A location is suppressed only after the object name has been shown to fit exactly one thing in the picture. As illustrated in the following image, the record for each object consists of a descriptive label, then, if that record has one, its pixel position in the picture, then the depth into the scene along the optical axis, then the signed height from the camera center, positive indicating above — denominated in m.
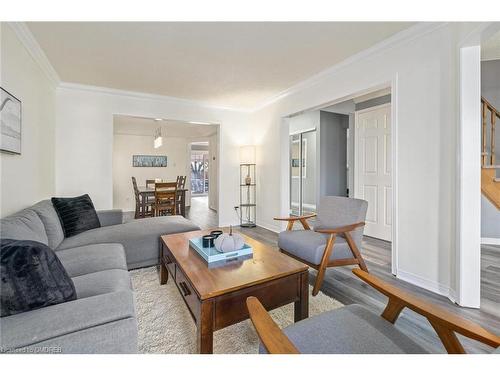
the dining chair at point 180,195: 4.93 -0.22
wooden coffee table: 1.21 -0.59
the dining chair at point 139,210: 4.75 -0.52
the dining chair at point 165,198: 4.46 -0.26
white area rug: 1.38 -0.95
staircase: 3.10 +0.43
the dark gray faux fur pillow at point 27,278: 0.90 -0.38
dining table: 4.73 -0.21
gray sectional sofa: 0.83 -0.54
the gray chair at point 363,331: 0.77 -0.59
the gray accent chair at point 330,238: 2.04 -0.51
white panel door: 3.56 +0.31
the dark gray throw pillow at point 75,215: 2.38 -0.32
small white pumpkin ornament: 1.69 -0.43
